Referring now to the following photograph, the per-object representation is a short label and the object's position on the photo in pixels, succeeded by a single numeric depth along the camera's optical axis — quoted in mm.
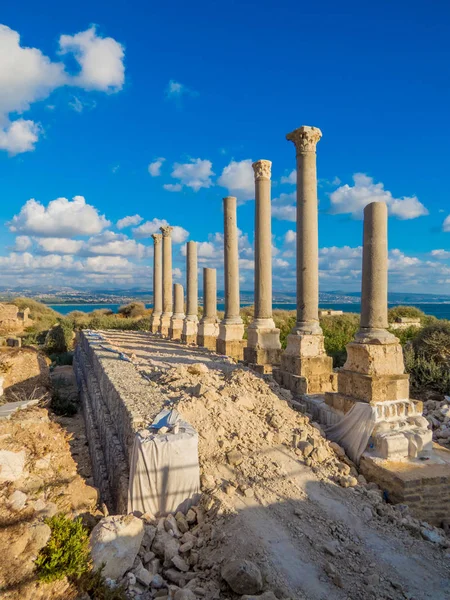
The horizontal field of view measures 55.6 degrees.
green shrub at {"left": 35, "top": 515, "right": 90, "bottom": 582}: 3291
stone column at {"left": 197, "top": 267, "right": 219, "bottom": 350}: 15805
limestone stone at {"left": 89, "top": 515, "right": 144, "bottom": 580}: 3701
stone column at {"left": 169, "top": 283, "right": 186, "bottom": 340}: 19875
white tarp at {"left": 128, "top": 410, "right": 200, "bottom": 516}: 4539
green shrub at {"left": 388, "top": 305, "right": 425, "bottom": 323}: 25614
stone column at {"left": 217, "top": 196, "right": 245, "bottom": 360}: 13336
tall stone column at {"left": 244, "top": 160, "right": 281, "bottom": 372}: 11109
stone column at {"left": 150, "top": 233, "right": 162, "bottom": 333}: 23672
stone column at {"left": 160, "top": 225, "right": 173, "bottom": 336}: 21484
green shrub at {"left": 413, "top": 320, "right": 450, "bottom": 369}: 11664
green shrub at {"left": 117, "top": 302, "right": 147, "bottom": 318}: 40531
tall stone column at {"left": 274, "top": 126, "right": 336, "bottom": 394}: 8711
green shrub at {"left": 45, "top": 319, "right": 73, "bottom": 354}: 22328
